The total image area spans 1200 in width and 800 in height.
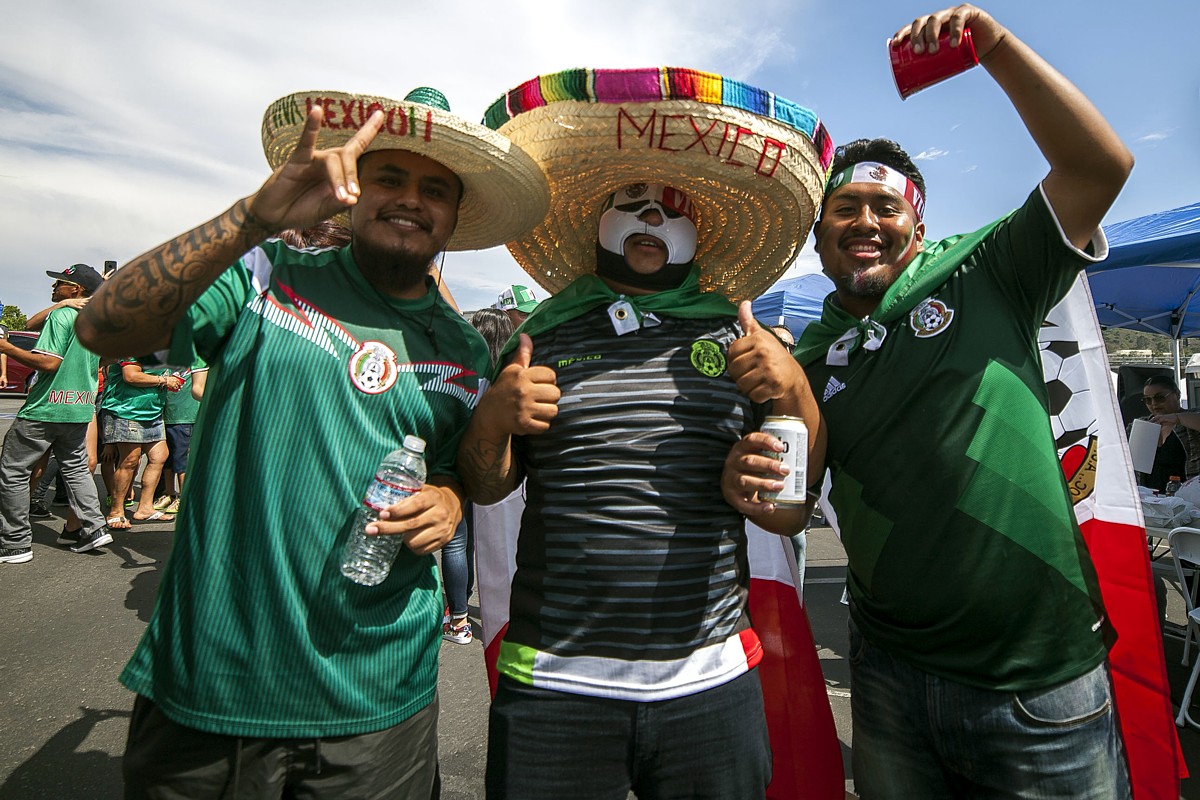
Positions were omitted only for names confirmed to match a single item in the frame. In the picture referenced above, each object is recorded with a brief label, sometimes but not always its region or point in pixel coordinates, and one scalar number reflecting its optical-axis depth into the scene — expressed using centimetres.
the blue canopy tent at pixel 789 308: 910
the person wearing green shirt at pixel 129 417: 655
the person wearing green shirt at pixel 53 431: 556
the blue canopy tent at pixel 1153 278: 532
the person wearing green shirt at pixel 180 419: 718
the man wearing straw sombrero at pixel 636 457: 164
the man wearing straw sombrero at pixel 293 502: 152
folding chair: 402
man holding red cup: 175
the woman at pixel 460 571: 441
